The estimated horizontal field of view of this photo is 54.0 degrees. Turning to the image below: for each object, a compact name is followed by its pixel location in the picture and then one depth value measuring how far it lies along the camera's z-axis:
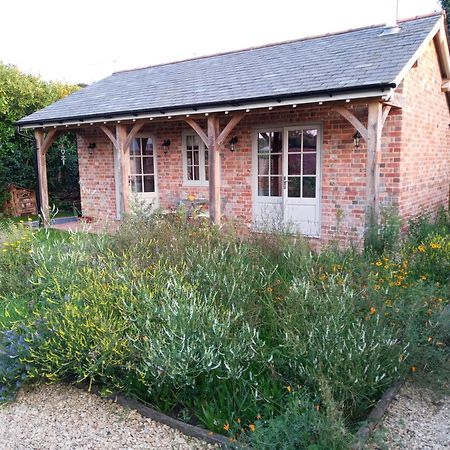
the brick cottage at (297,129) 7.09
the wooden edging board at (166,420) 2.85
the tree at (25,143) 13.52
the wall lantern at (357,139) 7.84
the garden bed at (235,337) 3.05
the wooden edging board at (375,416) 2.64
